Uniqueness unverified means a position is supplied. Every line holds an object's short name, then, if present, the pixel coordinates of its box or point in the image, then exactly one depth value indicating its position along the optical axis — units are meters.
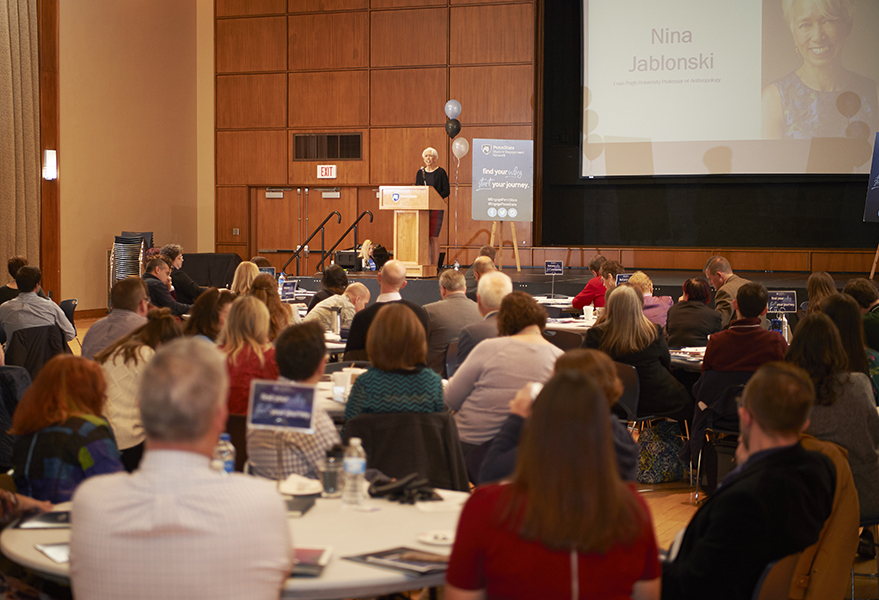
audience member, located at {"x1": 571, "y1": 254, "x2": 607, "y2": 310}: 7.83
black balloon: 13.20
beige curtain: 11.69
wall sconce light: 12.35
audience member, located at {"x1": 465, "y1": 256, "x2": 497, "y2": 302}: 7.00
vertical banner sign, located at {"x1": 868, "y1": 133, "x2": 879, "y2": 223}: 9.95
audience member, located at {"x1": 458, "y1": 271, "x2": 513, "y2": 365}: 4.59
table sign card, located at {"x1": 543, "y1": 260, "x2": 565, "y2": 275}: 8.89
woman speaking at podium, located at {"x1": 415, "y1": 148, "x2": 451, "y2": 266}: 11.58
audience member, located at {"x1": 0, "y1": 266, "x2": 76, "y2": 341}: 6.11
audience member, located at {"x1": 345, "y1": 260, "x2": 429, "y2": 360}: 5.06
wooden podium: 10.45
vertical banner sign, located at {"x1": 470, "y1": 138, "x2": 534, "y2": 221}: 11.27
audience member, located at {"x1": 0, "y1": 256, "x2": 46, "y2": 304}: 7.07
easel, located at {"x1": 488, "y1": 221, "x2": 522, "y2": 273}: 11.70
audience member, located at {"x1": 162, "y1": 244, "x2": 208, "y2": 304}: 8.52
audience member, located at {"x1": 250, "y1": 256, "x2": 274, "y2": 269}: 8.08
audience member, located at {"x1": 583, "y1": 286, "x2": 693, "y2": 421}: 4.92
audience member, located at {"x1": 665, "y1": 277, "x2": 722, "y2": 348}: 5.97
